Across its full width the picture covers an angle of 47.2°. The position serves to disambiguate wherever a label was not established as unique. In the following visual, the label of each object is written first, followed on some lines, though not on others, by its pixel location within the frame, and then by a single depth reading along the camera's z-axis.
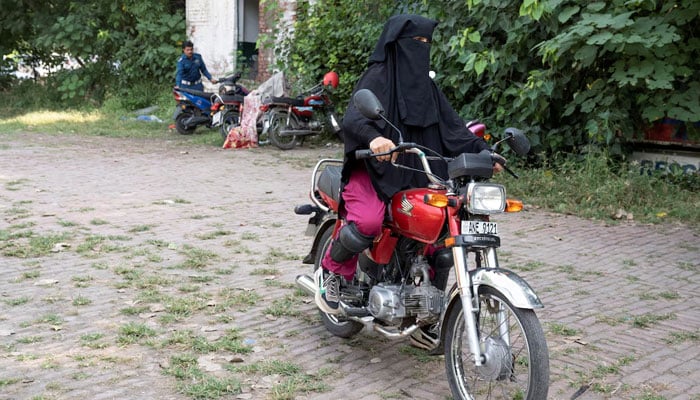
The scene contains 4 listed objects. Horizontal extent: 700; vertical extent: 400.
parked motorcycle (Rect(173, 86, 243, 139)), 16.77
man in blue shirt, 17.94
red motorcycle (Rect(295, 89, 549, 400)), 3.57
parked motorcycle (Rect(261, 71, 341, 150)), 14.69
